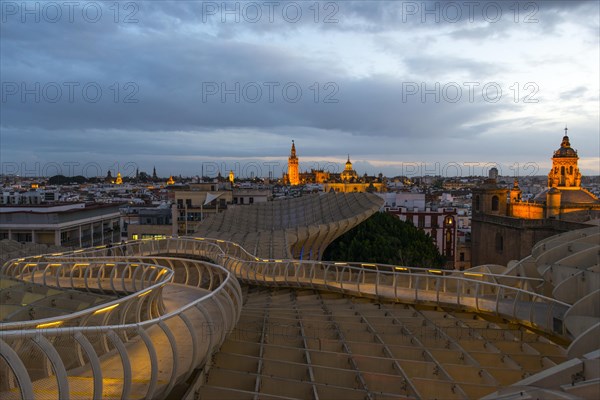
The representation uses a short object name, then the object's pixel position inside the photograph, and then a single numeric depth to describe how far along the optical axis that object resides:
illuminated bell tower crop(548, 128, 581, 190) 55.76
